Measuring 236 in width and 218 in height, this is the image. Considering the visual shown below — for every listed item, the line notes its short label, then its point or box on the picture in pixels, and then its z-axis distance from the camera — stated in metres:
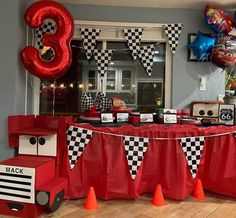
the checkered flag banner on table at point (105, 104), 3.01
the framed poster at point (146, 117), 2.71
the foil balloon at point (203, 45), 2.95
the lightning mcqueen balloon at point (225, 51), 2.80
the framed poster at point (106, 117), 2.59
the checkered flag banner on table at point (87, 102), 2.93
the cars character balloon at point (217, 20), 2.90
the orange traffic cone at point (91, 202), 2.28
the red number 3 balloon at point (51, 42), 2.44
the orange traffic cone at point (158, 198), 2.38
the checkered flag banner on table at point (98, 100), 3.00
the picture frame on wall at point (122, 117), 2.65
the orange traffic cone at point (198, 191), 2.54
